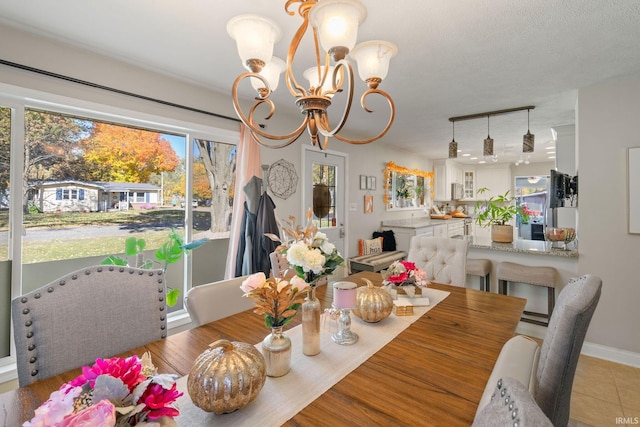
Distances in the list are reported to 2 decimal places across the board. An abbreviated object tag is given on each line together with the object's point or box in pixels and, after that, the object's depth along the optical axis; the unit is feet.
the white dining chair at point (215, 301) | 4.64
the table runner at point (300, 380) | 2.56
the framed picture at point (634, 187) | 7.70
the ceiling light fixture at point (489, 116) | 10.29
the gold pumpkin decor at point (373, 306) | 4.48
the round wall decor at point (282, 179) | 10.39
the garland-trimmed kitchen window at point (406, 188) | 17.09
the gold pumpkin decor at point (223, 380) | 2.48
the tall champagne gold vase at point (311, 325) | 3.48
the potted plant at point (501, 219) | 9.39
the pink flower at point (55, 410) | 1.56
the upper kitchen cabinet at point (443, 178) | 22.13
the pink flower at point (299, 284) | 3.27
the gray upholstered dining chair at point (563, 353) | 3.02
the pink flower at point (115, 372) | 1.86
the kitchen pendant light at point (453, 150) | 11.03
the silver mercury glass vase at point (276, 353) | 3.14
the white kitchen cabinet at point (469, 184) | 24.67
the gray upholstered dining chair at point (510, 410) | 1.42
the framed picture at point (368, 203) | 15.28
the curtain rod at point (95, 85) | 5.63
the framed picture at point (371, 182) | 15.38
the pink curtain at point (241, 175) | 9.12
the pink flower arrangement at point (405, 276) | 5.47
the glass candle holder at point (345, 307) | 3.90
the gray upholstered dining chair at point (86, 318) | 3.34
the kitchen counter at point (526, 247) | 8.57
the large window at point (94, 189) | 5.92
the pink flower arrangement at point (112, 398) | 1.58
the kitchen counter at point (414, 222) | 16.52
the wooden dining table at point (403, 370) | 2.60
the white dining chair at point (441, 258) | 7.40
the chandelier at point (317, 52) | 3.48
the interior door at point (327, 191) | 11.96
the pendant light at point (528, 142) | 9.84
